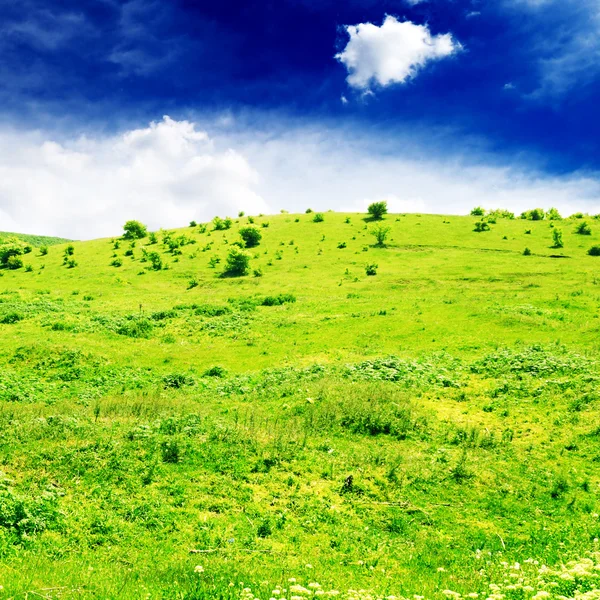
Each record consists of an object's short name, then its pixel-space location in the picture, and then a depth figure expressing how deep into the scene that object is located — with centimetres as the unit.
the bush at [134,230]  8356
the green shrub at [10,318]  3912
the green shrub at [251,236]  7194
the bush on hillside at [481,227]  7188
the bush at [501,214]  8036
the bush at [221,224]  8422
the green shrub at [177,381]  2448
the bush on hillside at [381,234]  6744
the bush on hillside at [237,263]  5812
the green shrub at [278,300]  4422
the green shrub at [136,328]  3556
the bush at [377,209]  8275
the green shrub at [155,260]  6291
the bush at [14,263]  6950
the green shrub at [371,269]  5406
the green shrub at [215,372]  2680
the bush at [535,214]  7950
